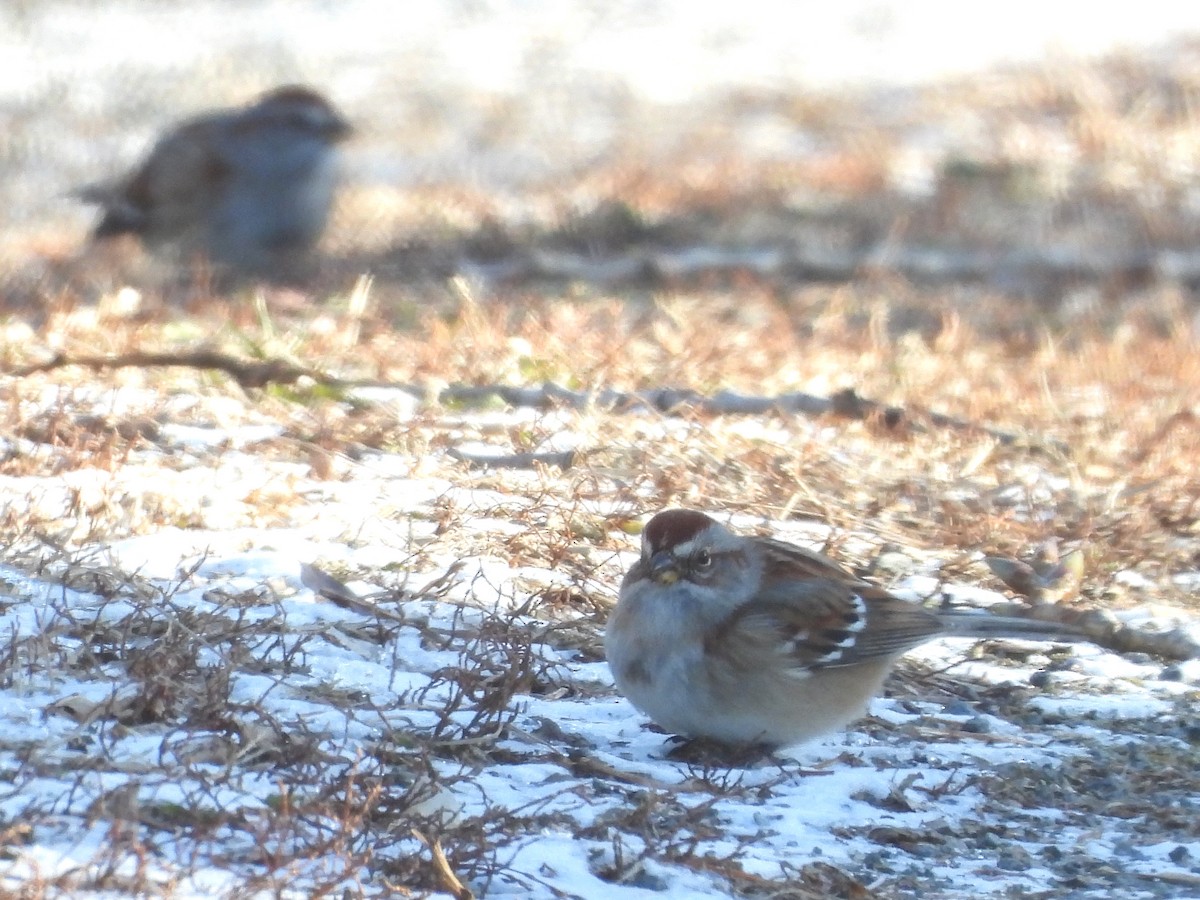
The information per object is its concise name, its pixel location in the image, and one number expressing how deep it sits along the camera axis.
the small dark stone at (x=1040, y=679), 9.18
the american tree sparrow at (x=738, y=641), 7.87
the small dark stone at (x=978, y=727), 8.41
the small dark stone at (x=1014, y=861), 7.03
